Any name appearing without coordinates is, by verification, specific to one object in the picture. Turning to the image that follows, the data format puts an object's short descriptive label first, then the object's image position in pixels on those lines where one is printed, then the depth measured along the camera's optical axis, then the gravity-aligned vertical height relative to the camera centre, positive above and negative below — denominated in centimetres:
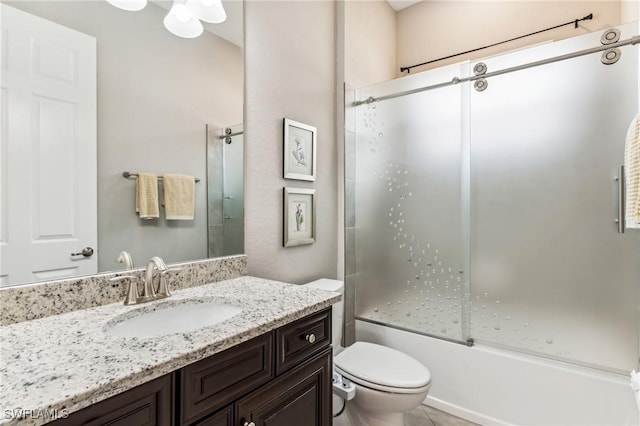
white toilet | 139 -78
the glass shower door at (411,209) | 190 +1
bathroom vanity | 54 -31
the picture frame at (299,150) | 168 +34
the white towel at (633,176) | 117 +13
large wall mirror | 88 +27
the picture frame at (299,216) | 169 -3
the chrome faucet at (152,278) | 104 -22
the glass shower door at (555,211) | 152 +0
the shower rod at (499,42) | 212 +130
